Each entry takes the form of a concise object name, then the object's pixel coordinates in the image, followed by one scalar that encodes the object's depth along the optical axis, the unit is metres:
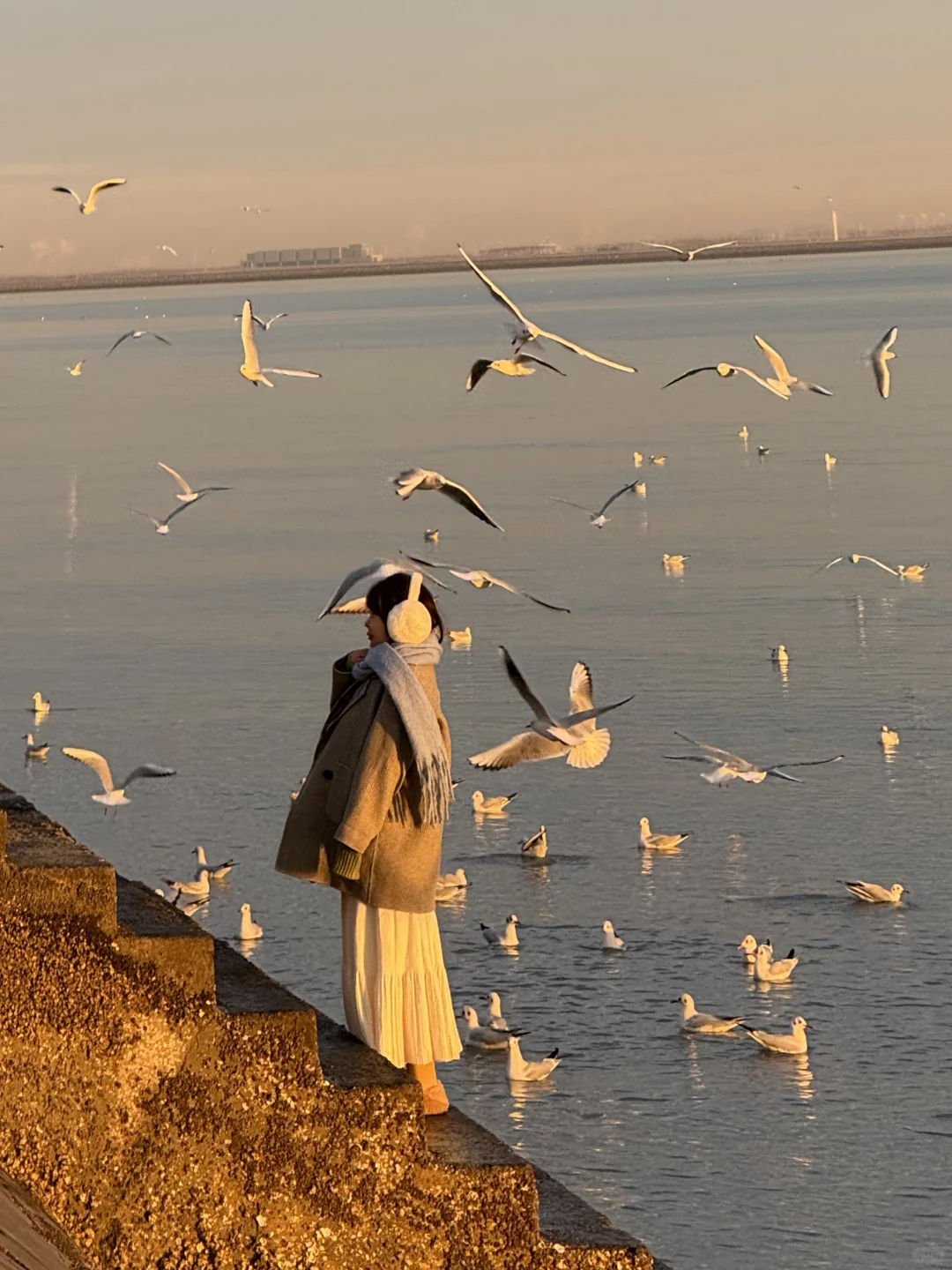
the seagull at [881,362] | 21.49
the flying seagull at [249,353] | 17.55
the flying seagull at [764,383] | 18.17
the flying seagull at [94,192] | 21.73
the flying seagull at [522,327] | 13.70
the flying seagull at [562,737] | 9.73
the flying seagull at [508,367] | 15.25
